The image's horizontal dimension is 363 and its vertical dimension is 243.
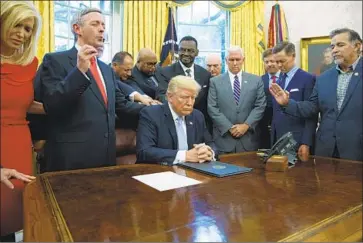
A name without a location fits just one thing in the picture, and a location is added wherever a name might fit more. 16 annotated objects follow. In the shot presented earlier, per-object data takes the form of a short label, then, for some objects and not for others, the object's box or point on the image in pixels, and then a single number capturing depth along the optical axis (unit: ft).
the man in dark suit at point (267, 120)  10.61
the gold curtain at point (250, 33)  21.06
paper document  4.69
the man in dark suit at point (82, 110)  4.83
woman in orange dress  2.18
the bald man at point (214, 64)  15.03
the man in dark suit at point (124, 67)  11.36
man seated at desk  7.25
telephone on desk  6.28
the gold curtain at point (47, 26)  14.58
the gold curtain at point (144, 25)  18.01
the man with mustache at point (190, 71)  10.42
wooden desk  2.99
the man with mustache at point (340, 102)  7.39
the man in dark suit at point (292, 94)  8.69
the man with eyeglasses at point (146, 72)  11.42
